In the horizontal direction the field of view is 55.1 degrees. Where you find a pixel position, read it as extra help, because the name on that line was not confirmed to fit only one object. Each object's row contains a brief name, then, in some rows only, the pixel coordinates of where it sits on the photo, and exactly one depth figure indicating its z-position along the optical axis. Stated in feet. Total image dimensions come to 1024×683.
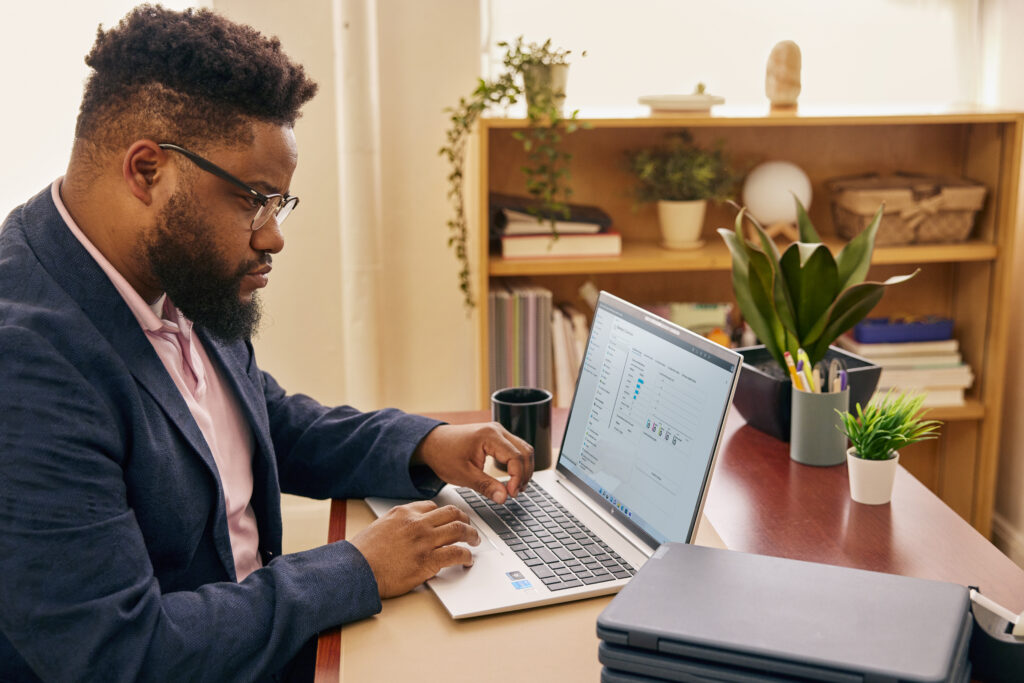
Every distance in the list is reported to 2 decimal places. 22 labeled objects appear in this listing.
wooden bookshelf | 8.42
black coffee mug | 4.68
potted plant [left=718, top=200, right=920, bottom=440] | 4.95
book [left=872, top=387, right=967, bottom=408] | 8.88
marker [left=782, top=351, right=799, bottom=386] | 4.90
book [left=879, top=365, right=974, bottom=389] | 8.91
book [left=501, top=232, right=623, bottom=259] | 8.33
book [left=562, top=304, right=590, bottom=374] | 8.63
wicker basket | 8.55
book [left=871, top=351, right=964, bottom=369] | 8.94
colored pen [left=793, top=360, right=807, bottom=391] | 4.88
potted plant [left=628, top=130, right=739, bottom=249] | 8.55
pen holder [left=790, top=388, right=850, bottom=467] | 4.76
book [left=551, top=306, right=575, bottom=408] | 8.60
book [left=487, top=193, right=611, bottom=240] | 8.36
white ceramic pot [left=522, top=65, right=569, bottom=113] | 7.91
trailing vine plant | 7.90
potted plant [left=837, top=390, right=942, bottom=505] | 4.34
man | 2.96
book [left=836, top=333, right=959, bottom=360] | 8.91
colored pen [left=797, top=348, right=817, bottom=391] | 4.85
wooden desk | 3.13
